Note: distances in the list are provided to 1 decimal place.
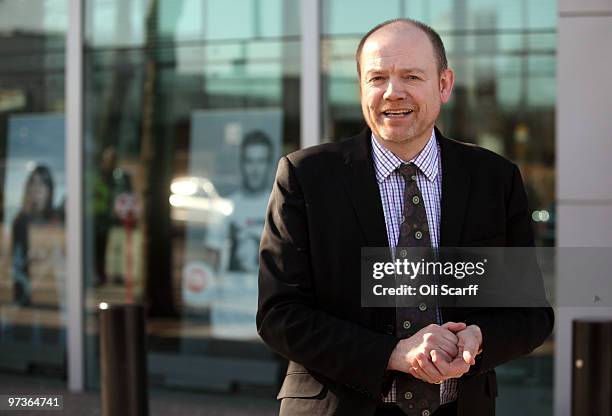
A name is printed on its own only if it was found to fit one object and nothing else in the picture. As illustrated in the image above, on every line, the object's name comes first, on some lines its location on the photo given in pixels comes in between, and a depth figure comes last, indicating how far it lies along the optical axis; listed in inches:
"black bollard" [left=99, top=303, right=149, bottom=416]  161.9
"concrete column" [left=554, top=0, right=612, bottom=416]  226.7
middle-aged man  83.6
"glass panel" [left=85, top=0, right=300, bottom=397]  272.4
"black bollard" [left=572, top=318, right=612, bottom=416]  156.6
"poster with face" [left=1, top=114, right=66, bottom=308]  295.0
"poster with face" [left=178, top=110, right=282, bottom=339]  273.9
